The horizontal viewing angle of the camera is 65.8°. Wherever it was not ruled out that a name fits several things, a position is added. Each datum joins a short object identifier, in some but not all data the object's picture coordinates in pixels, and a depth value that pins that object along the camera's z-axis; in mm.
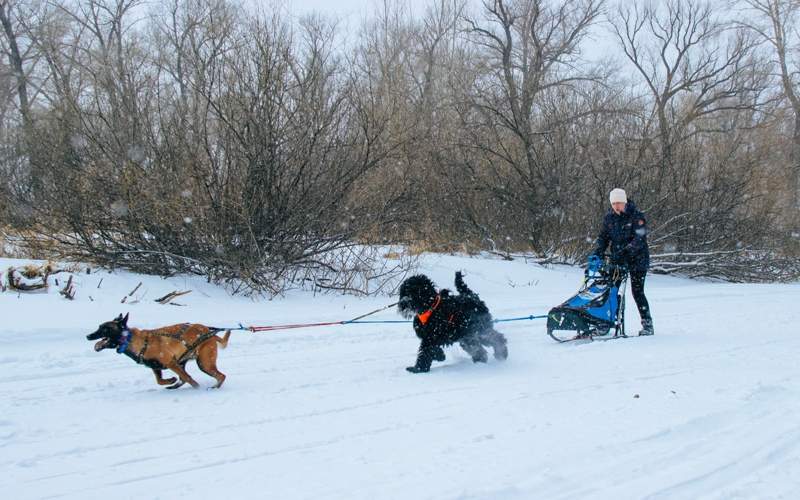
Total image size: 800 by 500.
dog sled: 7262
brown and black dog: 5113
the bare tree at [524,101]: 17328
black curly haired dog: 5918
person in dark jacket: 7695
